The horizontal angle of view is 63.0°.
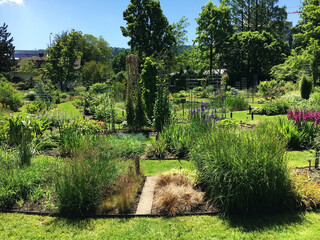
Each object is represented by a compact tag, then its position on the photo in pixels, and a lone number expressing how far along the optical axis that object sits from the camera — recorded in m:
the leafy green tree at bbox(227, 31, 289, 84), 33.56
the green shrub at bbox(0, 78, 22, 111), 16.69
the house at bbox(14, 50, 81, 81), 51.63
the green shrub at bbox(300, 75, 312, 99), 15.76
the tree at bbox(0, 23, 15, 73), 30.84
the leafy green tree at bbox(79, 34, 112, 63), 56.22
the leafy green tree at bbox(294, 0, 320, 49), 27.59
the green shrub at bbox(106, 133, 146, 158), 6.17
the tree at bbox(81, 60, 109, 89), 30.39
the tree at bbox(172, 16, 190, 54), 39.25
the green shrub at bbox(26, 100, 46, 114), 13.79
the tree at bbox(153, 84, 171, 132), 9.05
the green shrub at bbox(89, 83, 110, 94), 18.70
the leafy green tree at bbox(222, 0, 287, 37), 40.19
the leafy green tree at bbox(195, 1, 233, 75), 33.69
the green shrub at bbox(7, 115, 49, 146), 7.05
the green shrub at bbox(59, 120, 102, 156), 6.35
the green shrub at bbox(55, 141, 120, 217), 3.84
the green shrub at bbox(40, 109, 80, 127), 10.78
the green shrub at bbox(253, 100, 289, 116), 13.80
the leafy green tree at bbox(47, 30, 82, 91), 29.36
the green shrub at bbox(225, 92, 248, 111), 15.51
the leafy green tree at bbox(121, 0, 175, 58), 33.03
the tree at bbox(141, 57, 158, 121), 10.72
